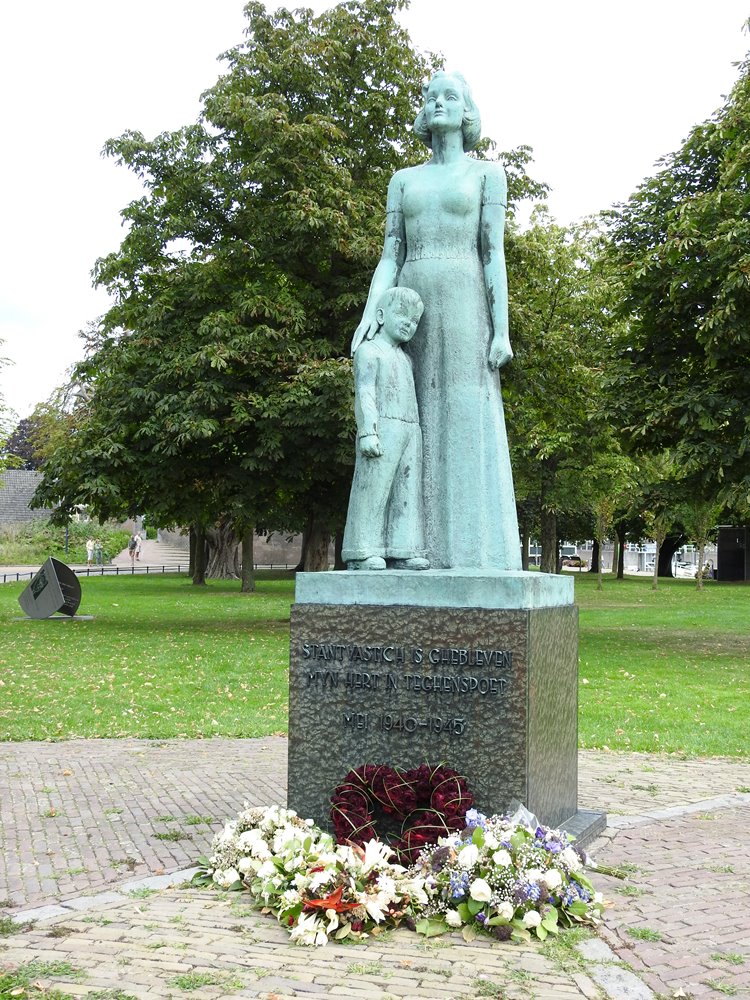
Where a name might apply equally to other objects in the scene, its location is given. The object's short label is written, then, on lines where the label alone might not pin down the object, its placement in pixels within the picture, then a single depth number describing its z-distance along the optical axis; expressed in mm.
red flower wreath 5328
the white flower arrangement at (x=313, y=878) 4781
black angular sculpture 24125
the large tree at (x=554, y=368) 20547
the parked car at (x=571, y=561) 82812
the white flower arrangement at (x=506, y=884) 4766
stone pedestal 5527
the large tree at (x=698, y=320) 15625
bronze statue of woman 6410
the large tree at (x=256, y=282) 18547
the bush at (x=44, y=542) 60469
